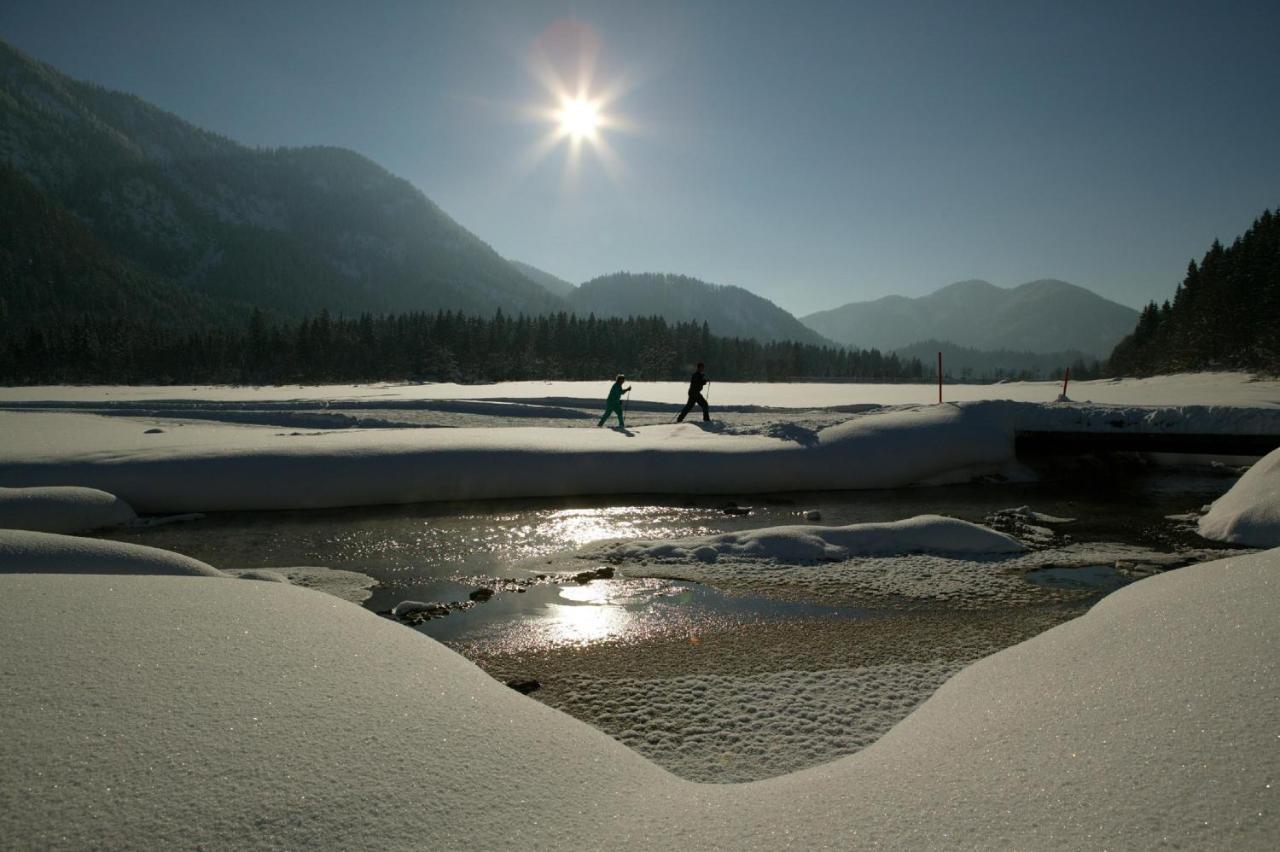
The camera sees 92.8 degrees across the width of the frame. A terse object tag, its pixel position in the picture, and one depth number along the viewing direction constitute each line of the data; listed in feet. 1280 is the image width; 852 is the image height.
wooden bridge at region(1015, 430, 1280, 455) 43.24
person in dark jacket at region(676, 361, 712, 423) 55.83
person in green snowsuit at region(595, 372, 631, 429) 53.67
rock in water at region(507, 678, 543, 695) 13.43
